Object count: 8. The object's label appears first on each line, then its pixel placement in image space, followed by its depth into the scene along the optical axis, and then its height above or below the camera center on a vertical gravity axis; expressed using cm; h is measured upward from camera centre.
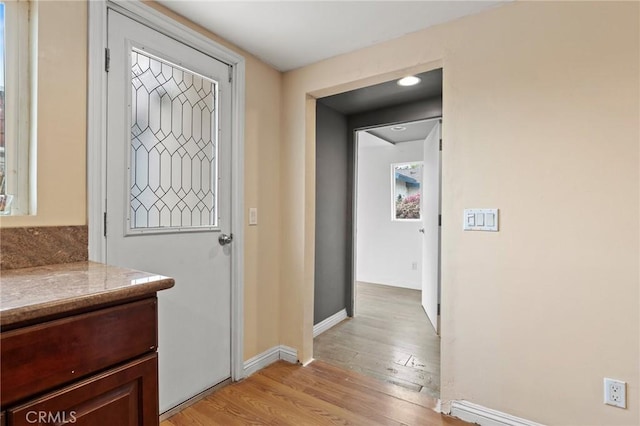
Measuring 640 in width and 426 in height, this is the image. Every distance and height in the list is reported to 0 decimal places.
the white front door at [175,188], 155 +14
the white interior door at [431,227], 303 -14
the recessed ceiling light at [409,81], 249 +106
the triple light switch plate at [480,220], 168 -3
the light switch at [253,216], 224 -2
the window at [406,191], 480 +35
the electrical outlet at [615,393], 139 -79
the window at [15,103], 125 +44
